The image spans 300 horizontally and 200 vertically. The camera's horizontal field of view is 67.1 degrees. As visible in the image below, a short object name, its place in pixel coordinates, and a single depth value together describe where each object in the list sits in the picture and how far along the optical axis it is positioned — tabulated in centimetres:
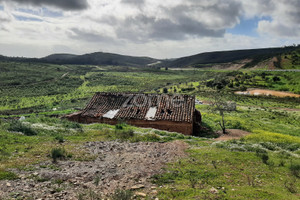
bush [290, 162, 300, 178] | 987
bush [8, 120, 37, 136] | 1442
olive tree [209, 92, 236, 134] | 2333
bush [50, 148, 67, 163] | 1014
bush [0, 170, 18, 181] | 773
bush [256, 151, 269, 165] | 1132
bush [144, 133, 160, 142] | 1510
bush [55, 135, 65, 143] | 1336
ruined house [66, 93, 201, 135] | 2200
